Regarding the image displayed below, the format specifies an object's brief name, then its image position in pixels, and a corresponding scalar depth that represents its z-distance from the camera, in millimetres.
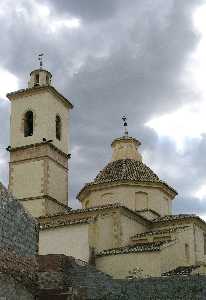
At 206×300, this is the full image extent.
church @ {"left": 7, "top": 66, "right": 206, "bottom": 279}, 25688
